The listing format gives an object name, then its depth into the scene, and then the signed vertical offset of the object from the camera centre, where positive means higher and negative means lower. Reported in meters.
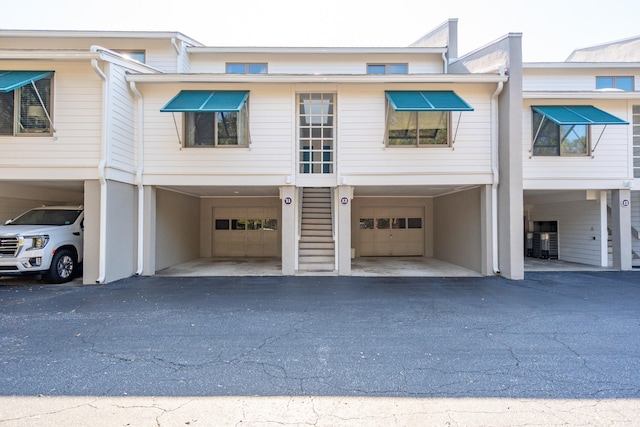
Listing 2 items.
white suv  7.75 -0.46
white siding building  8.40 +2.05
